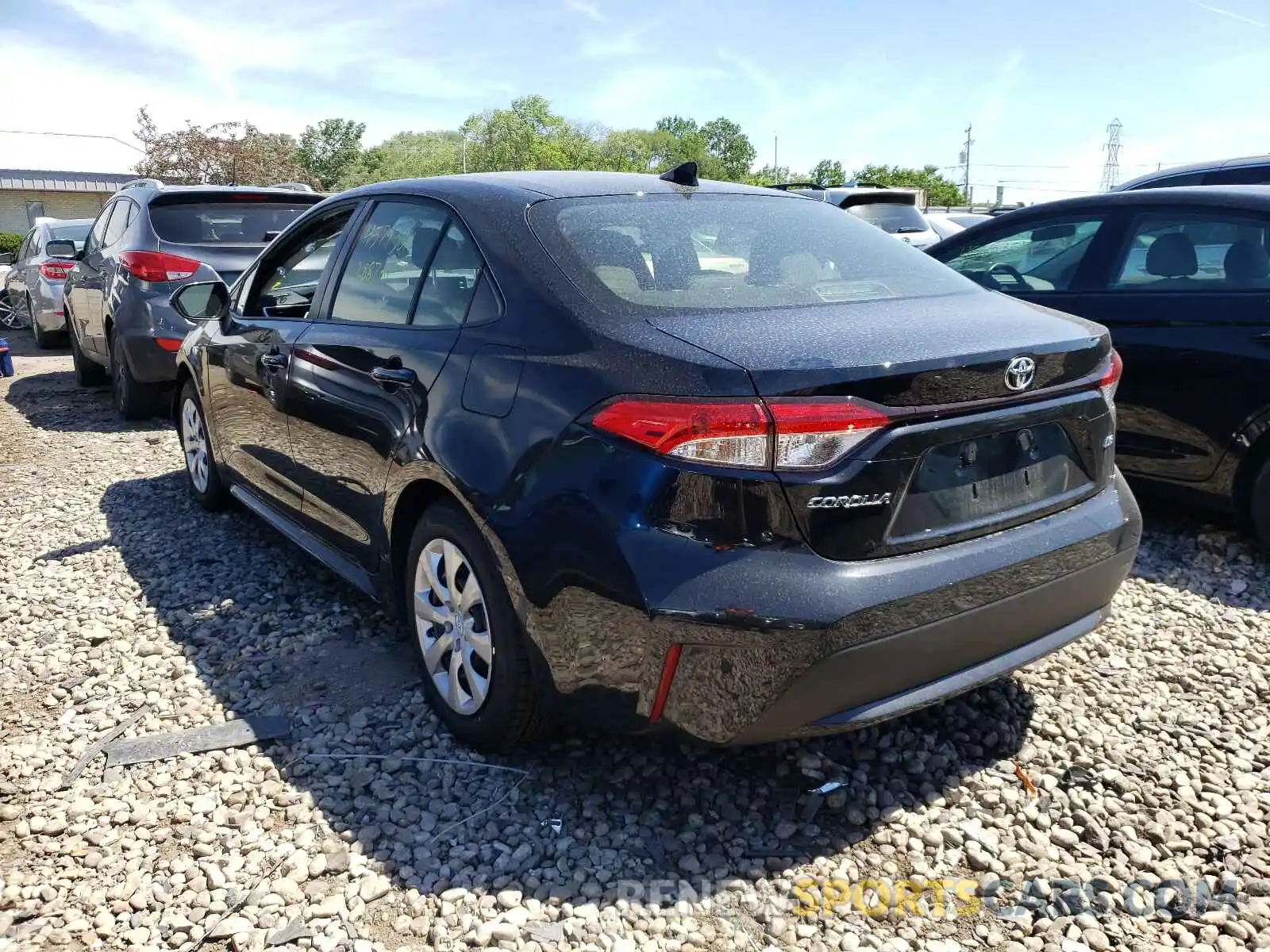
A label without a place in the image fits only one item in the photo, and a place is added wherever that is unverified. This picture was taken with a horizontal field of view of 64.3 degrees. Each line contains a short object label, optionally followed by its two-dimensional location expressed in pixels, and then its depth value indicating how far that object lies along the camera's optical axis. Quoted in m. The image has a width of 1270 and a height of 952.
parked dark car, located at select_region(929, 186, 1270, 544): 4.31
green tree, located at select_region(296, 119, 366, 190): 88.06
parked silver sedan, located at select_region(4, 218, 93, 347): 11.37
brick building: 38.62
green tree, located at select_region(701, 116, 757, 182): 108.19
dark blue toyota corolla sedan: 2.25
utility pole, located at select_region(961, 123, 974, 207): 78.94
